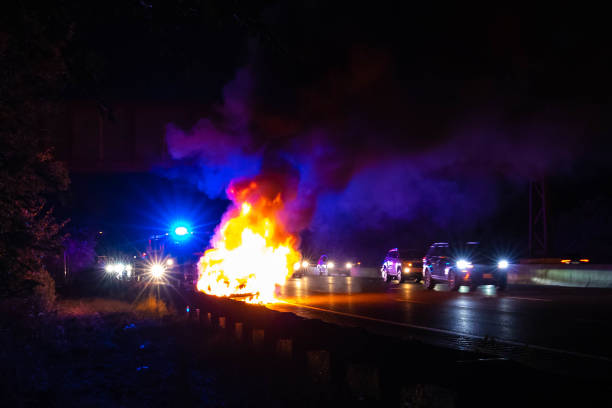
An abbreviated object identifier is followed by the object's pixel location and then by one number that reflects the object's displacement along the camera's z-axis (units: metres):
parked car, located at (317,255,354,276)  46.03
